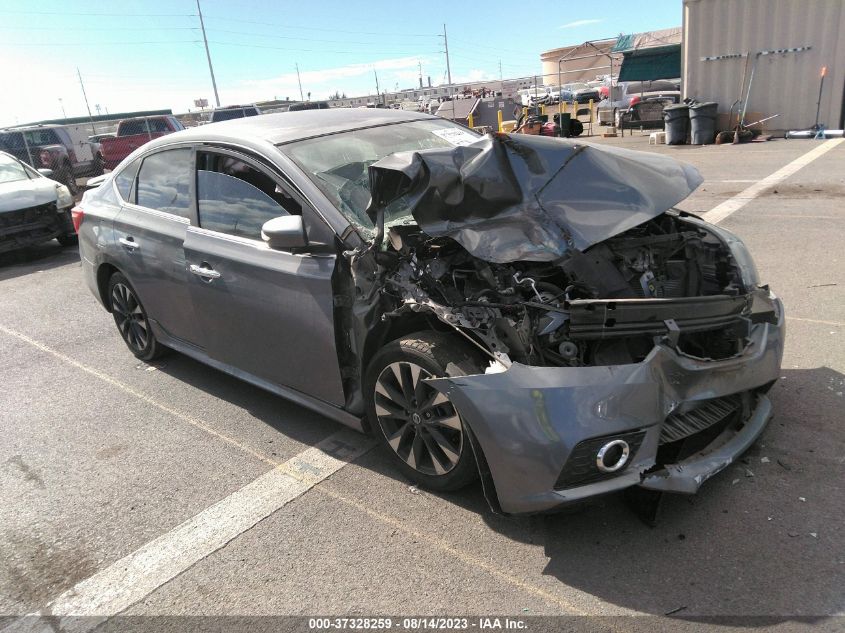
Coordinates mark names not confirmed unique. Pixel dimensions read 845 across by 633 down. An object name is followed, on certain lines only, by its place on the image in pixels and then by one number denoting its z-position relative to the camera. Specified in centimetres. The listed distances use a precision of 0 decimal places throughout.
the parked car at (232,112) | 2203
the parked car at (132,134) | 1845
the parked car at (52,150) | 1695
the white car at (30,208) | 919
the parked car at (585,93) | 3047
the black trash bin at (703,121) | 1588
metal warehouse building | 1509
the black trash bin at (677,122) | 1623
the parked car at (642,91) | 2122
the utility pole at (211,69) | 4798
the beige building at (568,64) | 5397
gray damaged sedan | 247
